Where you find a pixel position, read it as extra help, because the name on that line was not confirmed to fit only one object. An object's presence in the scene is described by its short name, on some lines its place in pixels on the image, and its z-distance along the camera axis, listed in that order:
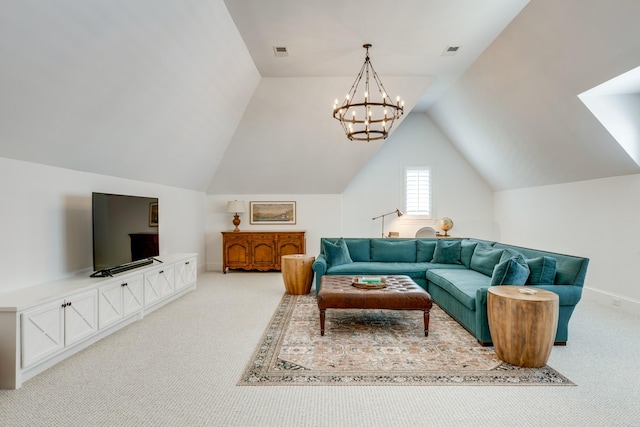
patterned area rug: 2.93
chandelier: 5.71
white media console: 2.76
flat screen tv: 4.04
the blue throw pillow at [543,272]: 3.78
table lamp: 7.86
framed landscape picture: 8.35
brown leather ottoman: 3.90
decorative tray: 4.25
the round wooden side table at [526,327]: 3.06
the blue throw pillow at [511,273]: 3.69
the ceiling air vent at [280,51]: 4.89
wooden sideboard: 7.79
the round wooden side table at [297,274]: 5.78
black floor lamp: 8.41
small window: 8.59
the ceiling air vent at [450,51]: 4.95
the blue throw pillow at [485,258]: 4.91
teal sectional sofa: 3.64
